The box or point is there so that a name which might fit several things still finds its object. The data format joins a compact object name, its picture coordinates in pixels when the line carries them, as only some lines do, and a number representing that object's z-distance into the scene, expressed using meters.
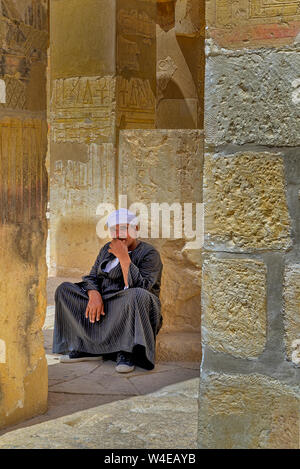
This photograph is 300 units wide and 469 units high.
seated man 8.00
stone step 8.16
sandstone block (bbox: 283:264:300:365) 4.76
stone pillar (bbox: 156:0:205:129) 16.38
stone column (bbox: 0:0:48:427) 6.66
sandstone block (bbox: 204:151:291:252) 4.79
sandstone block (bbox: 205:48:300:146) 4.74
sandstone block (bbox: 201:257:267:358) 4.86
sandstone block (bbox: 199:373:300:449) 4.80
